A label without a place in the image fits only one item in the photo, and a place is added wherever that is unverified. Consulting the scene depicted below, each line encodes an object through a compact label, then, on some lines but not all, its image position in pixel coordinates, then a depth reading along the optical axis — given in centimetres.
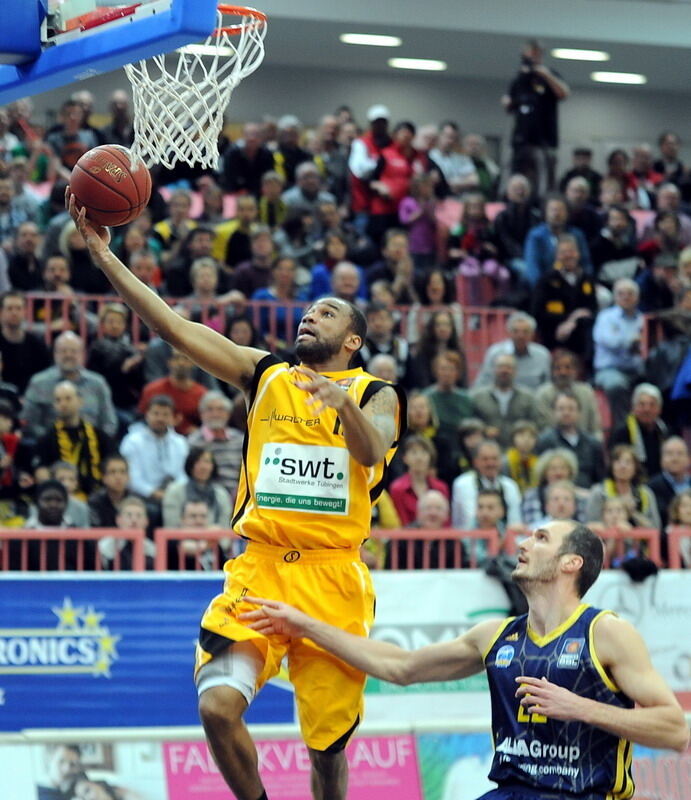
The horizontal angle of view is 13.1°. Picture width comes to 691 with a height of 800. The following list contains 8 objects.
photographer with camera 3906
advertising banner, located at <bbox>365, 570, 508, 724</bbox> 2197
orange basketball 1336
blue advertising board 2076
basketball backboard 1204
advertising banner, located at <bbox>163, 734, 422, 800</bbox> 1634
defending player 1129
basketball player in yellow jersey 1314
